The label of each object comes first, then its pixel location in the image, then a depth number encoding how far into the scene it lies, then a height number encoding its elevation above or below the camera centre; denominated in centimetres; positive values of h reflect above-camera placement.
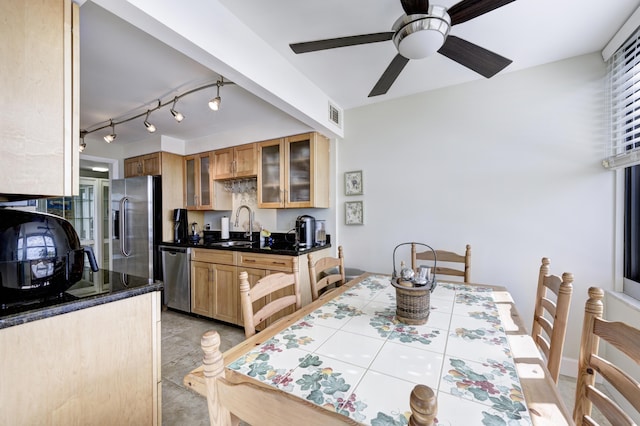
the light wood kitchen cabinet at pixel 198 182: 374 +42
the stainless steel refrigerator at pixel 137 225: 352 -20
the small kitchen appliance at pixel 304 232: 293 -24
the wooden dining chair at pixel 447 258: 210 -41
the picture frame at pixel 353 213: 297 -3
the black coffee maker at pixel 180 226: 365 -22
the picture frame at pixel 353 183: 297 +32
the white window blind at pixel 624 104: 173 +76
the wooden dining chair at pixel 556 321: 109 -50
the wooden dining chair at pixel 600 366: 76 -53
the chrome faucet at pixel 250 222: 356 -16
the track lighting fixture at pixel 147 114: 216 +110
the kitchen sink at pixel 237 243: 338 -44
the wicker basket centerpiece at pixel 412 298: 119 -41
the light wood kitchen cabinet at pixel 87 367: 90 -63
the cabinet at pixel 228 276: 266 -76
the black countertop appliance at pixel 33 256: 99 -18
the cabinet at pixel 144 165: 368 +68
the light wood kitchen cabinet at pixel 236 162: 331 +65
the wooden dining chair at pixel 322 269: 171 -42
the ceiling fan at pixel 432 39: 122 +93
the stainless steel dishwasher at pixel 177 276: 330 -86
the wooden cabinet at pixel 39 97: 98 +46
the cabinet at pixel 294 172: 293 +46
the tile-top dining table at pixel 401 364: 70 -53
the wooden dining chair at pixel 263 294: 119 -42
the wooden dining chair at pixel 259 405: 35 -35
